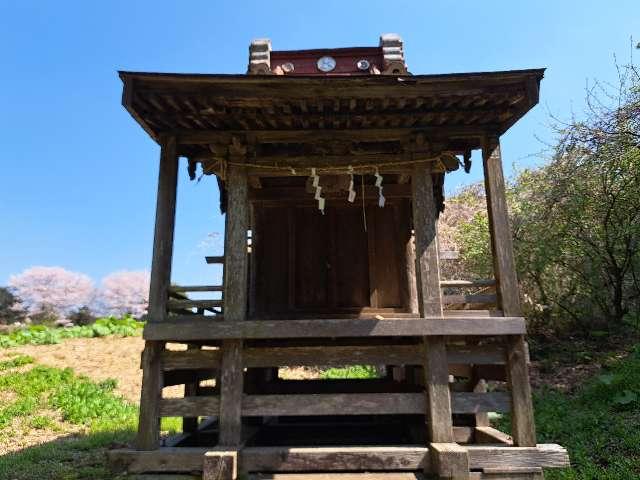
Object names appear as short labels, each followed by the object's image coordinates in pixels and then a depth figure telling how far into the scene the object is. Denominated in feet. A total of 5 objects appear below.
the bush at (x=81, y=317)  132.05
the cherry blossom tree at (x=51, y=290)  149.79
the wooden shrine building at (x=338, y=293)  18.02
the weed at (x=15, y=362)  52.45
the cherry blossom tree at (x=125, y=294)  170.40
